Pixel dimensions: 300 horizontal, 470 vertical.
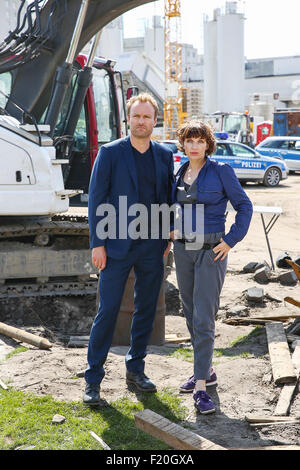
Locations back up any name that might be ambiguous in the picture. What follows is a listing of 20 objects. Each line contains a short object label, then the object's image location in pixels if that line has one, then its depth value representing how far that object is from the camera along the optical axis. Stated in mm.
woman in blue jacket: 4273
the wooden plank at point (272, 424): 4051
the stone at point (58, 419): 4027
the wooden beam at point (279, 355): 4715
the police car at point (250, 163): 21359
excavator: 6742
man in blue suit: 4348
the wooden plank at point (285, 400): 4242
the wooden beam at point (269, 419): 4102
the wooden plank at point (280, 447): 3592
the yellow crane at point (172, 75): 49125
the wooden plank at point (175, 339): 6309
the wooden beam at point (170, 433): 3551
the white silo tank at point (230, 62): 53438
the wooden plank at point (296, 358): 4974
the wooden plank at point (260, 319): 6512
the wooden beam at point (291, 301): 6211
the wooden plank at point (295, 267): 6215
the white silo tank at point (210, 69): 53906
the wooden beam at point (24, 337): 5672
